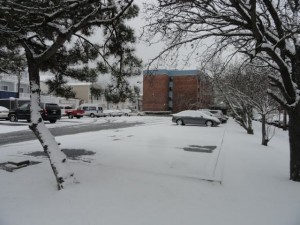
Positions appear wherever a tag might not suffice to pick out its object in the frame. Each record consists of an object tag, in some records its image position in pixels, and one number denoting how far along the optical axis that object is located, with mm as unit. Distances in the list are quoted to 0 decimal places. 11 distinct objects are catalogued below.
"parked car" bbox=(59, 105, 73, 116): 41062
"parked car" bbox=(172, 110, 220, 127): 25108
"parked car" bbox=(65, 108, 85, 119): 39281
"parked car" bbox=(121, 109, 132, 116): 58481
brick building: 69812
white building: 47806
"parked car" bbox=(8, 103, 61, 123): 24344
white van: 44469
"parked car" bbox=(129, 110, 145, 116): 61006
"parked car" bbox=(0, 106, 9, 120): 26781
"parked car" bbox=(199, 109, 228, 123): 32353
